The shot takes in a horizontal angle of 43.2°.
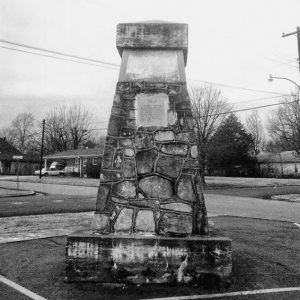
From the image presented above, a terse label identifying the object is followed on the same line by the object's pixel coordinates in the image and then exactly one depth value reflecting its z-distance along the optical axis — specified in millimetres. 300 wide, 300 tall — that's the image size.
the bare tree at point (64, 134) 77250
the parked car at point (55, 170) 59938
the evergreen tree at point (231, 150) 52000
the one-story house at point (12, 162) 70719
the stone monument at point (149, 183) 4980
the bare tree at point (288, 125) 57469
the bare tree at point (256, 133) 79594
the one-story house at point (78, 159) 57562
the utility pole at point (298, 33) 21992
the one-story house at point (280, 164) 56719
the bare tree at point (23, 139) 90688
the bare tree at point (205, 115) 32094
